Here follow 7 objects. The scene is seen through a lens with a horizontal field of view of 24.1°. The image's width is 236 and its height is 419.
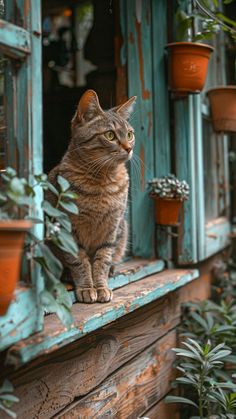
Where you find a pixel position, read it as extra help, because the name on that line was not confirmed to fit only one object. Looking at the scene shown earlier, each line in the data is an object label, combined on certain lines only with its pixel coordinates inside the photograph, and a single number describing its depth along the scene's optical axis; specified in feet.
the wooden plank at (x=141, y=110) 9.19
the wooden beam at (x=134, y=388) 6.48
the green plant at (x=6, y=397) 4.44
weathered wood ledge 4.69
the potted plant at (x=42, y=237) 4.35
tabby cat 7.00
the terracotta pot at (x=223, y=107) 10.19
